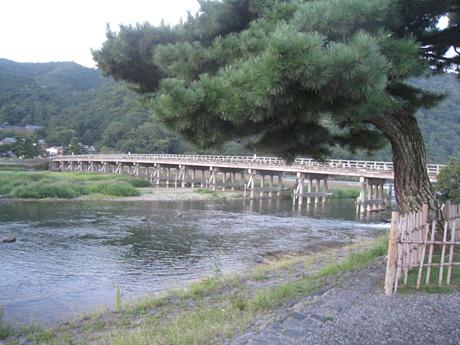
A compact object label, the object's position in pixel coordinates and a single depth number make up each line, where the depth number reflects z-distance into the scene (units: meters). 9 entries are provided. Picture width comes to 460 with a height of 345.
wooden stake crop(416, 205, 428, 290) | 4.68
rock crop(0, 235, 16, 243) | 13.06
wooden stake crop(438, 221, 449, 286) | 4.66
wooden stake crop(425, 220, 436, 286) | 4.72
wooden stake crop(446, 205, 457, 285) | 4.76
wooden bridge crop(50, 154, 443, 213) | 24.16
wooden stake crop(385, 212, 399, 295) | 4.50
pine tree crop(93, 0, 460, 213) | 3.71
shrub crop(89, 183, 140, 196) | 28.30
